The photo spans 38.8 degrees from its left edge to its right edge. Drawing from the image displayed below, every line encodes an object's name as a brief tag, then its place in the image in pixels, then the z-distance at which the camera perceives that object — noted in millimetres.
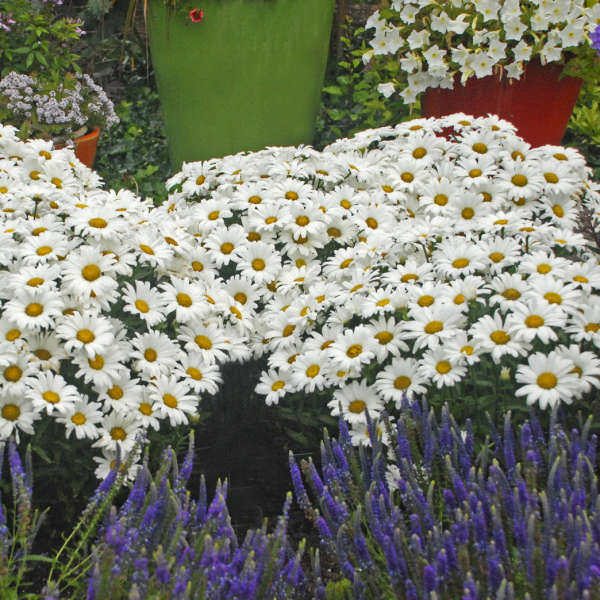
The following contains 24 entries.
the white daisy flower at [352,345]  2262
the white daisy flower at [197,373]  2230
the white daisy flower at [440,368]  2127
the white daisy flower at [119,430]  2078
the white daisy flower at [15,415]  1944
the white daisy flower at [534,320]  2113
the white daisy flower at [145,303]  2256
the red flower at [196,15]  4336
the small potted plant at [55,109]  4410
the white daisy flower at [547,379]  2021
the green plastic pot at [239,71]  4406
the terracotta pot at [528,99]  4305
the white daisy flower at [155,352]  2201
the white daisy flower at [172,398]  2133
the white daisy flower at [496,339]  2111
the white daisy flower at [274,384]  2371
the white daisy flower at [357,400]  2238
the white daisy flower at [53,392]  1973
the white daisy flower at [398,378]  2207
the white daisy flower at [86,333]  2072
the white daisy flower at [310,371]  2280
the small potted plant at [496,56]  4133
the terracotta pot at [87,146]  4581
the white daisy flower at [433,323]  2215
